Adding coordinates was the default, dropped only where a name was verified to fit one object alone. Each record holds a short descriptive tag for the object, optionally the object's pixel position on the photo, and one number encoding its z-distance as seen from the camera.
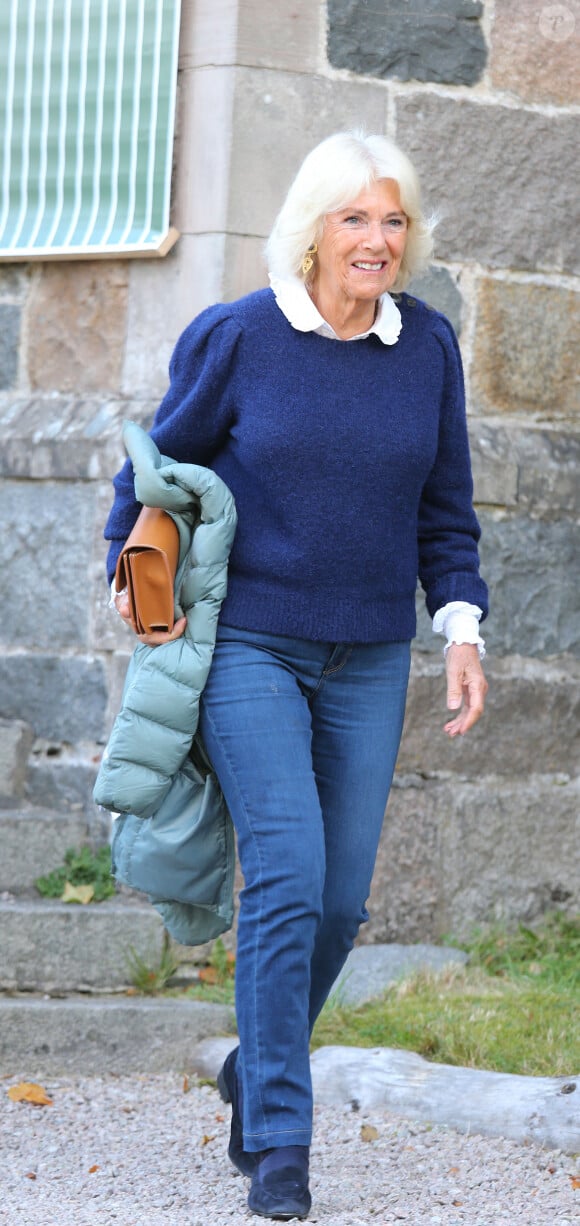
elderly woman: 5.84
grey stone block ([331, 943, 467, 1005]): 8.82
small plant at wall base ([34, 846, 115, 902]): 9.09
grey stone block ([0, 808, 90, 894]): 9.22
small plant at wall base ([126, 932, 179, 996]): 8.81
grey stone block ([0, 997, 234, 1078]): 8.33
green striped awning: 9.51
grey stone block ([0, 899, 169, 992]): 8.70
